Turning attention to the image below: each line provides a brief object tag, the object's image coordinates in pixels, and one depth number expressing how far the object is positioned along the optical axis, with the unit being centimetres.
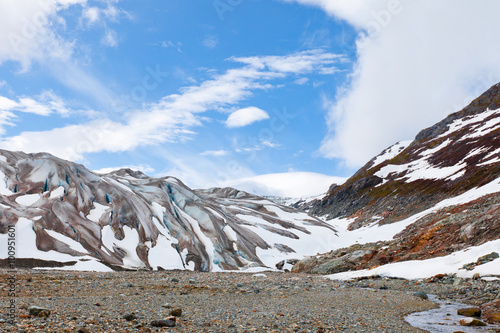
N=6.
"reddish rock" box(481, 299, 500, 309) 1892
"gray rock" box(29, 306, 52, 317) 1225
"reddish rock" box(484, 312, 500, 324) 1632
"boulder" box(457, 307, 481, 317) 1817
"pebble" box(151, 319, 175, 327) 1245
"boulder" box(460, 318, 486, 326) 1577
